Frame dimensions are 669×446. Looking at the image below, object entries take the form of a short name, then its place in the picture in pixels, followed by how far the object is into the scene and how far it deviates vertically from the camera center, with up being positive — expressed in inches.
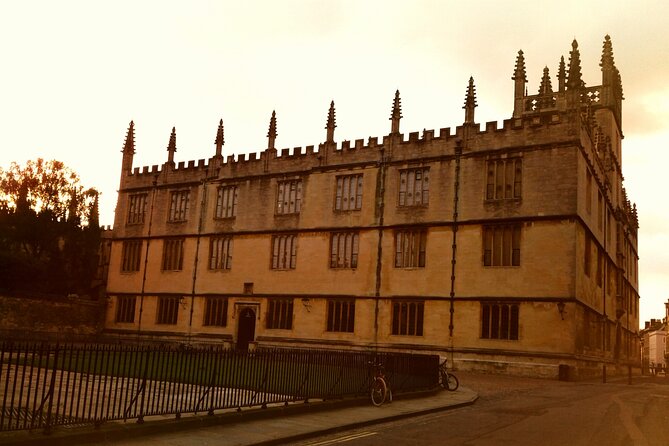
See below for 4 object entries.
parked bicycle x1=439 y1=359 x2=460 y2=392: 839.7 -68.8
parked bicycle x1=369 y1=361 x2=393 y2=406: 637.9 -65.6
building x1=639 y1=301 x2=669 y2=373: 4203.5 +23.8
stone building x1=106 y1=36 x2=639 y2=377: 1171.3 +169.6
